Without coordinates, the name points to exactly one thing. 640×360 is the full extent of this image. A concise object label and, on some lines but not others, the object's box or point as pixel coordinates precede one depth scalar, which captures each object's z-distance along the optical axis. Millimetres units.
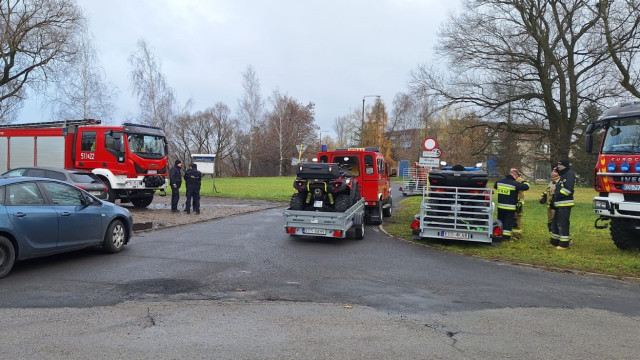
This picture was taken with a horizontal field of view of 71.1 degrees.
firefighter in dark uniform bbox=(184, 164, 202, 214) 15297
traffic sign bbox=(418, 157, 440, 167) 16266
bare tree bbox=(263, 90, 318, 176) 63750
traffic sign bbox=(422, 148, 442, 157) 16172
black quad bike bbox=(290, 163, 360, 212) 10672
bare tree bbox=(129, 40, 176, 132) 40812
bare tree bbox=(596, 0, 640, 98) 16781
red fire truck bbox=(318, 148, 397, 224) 13102
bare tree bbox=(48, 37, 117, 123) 32562
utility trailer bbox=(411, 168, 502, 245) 9859
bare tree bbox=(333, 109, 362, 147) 68812
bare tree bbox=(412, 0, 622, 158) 19531
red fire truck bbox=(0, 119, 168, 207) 15461
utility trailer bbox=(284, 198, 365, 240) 10078
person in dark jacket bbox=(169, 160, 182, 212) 15617
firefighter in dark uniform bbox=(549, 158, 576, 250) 9539
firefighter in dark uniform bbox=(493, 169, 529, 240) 10330
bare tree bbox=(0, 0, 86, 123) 23938
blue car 6465
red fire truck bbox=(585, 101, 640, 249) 8625
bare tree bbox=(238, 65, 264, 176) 56469
